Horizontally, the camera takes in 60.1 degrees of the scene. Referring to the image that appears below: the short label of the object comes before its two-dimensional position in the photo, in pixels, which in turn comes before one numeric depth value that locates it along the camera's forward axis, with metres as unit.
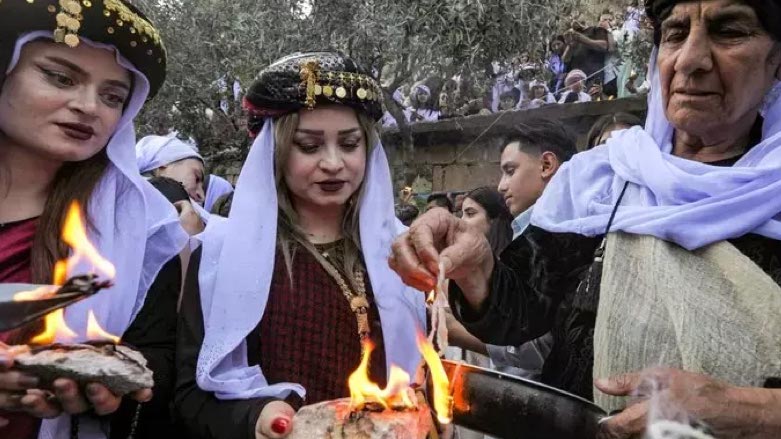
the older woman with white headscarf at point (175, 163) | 5.77
